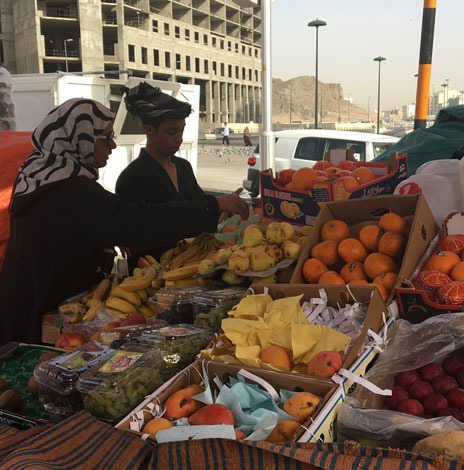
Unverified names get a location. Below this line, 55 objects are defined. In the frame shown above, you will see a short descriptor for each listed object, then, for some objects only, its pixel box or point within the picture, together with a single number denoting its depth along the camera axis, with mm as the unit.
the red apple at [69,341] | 2266
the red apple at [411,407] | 1590
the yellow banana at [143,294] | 2729
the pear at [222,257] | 2561
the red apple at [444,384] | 1674
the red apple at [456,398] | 1606
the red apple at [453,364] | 1755
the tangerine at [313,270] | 2277
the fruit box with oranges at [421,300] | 1943
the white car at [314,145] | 9430
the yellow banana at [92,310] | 2487
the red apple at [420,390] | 1658
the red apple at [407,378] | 1723
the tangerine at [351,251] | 2323
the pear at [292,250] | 2479
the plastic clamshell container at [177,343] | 1814
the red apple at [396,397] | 1648
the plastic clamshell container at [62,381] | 1619
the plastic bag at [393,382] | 1370
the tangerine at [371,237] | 2355
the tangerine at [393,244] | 2250
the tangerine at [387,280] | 2135
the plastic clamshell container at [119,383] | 1526
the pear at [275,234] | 2609
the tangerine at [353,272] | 2240
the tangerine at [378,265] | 2201
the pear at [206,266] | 2561
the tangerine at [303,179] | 2893
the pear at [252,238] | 2617
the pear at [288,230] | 2618
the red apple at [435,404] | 1603
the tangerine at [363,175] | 3019
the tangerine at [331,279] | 2186
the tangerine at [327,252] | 2346
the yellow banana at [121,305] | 2559
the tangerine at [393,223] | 2324
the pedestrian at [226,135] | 32653
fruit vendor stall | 1287
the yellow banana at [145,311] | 2653
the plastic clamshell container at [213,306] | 2195
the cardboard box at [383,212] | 2207
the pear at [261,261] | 2411
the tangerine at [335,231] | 2434
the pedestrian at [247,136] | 31206
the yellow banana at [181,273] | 2656
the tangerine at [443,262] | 2123
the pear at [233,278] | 2479
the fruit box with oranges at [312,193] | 2770
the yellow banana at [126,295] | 2654
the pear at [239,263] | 2430
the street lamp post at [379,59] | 38156
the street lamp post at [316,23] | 24984
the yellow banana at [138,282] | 2672
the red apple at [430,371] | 1724
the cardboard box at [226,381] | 1438
